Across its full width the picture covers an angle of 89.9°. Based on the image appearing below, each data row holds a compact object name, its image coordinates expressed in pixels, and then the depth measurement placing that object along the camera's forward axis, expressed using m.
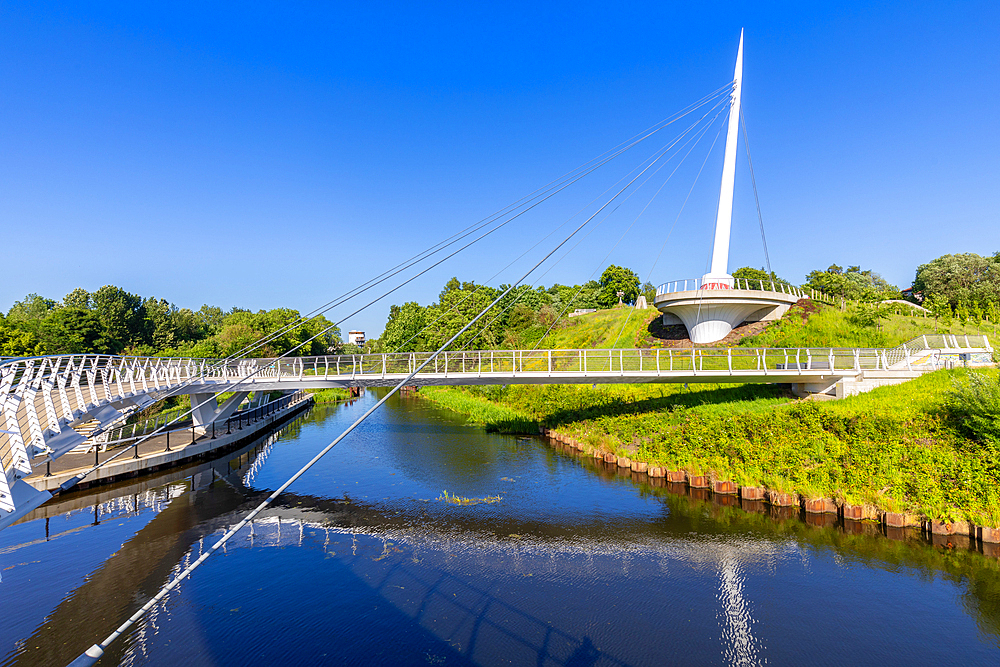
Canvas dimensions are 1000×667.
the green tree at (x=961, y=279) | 55.56
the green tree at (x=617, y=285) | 82.88
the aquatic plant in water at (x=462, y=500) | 20.78
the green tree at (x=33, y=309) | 55.90
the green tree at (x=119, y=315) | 68.12
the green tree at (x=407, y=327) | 71.08
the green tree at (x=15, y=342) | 43.72
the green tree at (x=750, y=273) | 80.41
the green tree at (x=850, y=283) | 61.91
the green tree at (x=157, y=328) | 80.88
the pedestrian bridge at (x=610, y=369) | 24.34
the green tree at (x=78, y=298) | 77.38
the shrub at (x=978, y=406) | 17.02
